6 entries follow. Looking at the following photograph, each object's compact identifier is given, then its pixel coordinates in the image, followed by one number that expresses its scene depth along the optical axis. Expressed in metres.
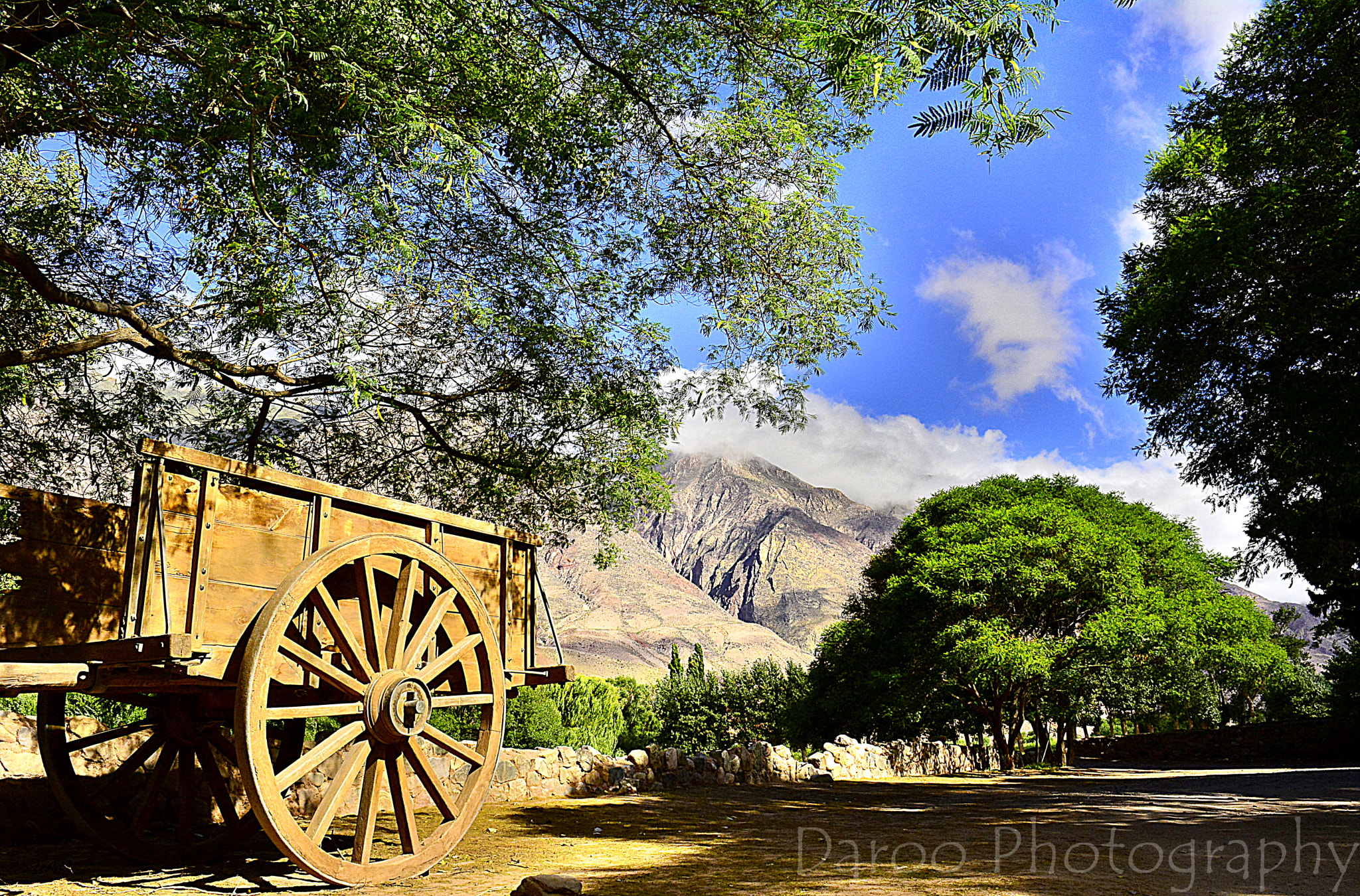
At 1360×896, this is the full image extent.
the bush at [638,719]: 26.09
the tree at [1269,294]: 8.73
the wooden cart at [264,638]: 4.27
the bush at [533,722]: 20.28
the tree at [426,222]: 5.39
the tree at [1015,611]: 18.88
